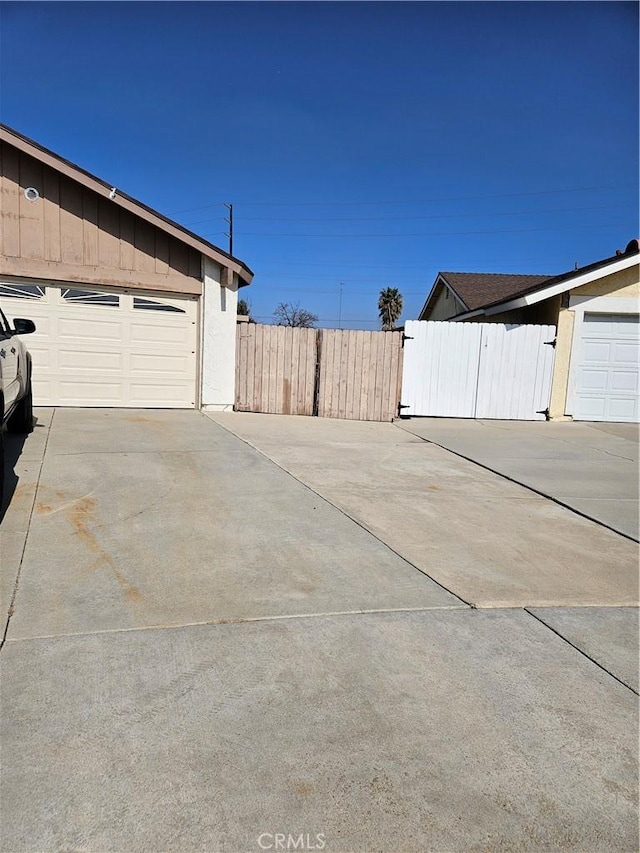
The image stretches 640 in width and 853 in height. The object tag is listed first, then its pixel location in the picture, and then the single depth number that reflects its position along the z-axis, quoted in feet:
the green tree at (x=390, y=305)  154.10
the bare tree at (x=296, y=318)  141.59
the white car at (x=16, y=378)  17.72
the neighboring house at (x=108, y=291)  33.99
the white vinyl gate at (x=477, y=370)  39.65
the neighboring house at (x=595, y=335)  40.22
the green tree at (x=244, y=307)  118.80
